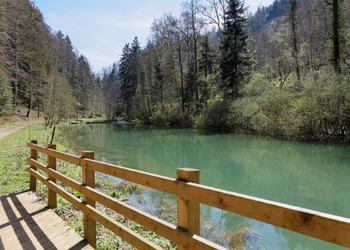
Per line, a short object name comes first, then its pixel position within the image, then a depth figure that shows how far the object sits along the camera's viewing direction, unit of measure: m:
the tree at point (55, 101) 23.38
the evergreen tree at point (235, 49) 25.33
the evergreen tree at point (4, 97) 20.01
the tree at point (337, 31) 17.75
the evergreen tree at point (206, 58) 33.50
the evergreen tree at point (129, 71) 49.69
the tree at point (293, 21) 28.16
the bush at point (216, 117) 23.33
